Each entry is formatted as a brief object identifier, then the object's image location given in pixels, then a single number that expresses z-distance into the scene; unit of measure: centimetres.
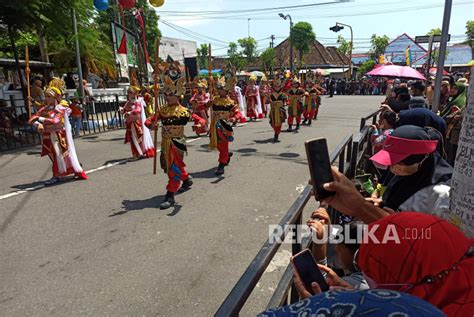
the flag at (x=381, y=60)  1162
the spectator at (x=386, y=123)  412
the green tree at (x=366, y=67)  4016
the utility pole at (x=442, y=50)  451
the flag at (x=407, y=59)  1280
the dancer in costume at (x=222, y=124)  668
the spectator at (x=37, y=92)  1070
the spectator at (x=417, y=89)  636
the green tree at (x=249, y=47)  6034
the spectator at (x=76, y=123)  1108
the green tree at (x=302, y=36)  5200
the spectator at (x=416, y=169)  204
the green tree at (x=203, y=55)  6357
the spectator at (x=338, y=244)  178
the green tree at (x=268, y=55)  5179
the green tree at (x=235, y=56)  5491
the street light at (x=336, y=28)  2803
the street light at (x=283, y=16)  3506
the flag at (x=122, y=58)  1024
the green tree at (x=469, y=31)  5282
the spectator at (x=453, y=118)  554
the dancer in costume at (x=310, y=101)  1328
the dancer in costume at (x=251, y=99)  1504
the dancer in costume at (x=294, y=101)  1157
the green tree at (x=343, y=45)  6103
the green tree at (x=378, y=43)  5666
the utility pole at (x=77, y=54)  1081
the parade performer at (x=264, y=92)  1548
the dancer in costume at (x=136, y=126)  793
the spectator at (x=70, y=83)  1747
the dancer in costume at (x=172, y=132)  514
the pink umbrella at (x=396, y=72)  770
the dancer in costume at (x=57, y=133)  607
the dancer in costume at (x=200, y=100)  1088
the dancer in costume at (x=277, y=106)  991
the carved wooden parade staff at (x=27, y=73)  678
